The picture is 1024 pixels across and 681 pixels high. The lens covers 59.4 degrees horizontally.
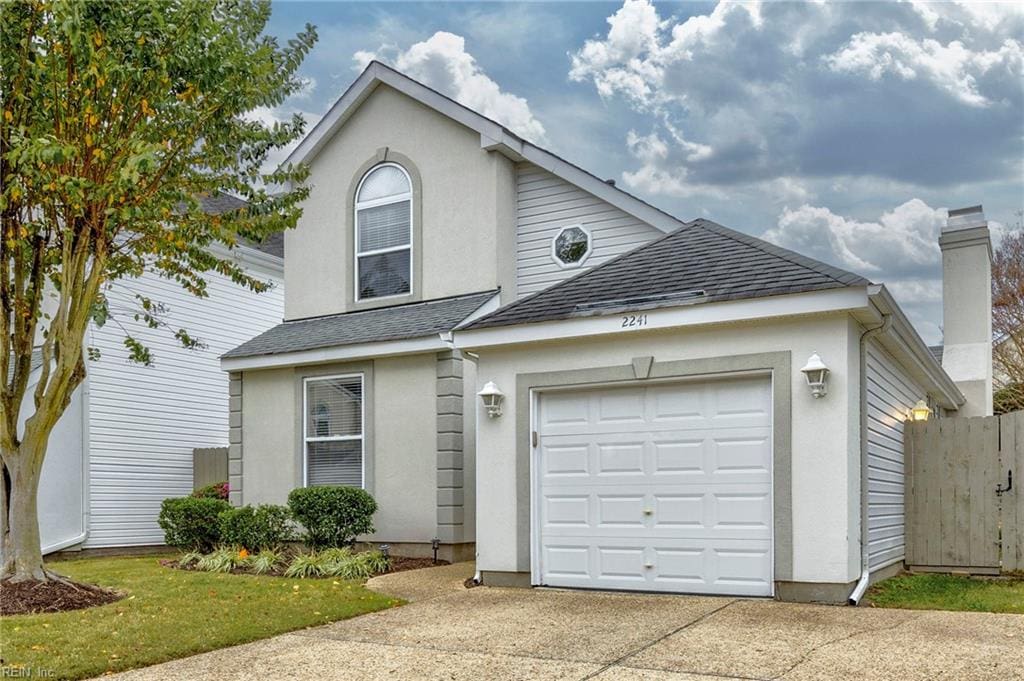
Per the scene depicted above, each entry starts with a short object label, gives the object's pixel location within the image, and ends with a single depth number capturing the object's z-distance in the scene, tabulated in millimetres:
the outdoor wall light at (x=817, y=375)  8117
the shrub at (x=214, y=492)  14786
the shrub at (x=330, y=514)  11922
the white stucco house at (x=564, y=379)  8375
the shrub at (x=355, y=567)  10766
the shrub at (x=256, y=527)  12156
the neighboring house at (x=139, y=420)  15078
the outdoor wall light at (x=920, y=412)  12133
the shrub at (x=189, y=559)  11945
